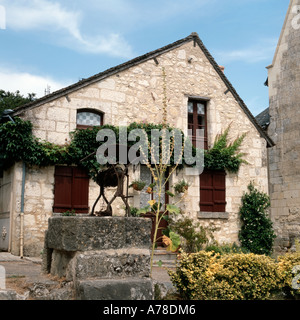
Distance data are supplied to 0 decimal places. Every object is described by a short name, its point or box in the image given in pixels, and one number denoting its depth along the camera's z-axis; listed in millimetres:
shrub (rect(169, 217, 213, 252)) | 10648
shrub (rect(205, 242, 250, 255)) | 10633
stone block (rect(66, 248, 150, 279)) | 4285
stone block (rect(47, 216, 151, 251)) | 4395
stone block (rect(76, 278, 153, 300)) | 4102
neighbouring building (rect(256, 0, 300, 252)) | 13305
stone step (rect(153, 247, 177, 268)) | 10227
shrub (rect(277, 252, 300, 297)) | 6359
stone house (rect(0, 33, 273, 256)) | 9906
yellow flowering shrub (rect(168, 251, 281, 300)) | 5379
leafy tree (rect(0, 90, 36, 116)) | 22156
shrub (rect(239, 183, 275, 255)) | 11922
